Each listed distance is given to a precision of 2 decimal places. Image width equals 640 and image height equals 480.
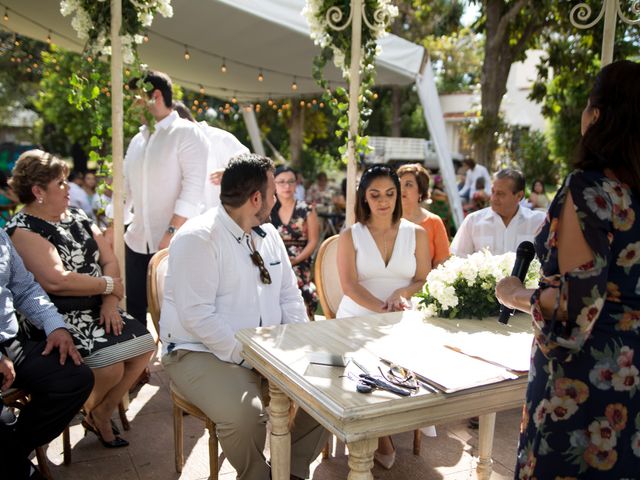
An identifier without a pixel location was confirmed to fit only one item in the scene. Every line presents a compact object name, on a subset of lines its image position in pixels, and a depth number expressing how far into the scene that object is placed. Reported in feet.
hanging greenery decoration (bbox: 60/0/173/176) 12.26
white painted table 5.90
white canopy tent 22.40
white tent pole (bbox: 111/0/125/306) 12.11
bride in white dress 11.77
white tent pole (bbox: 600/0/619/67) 12.56
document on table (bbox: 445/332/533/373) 7.23
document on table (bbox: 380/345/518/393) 6.41
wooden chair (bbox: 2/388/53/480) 9.06
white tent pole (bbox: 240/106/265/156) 45.32
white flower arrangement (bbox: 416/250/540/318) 9.20
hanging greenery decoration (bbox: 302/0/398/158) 13.87
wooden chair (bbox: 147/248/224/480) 9.08
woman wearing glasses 17.70
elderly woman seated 10.22
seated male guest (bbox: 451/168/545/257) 13.99
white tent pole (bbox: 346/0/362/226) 13.73
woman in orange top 14.14
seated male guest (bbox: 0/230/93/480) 8.84
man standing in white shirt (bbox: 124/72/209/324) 13.47
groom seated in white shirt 8.39
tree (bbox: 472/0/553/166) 33.12
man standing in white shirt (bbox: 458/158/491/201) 37.32
